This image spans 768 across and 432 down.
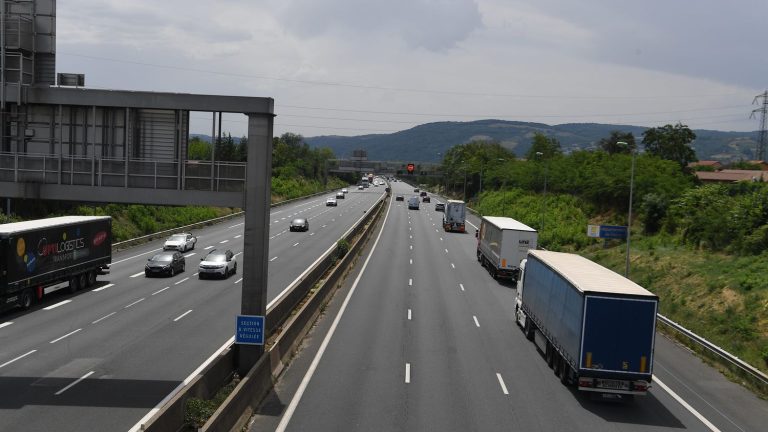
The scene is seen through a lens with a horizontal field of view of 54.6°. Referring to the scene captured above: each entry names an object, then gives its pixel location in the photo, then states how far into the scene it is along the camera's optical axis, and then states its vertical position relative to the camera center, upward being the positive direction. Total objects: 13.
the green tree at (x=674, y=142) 126.19 +5.00
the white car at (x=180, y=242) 55.75 -7.27
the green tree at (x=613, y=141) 152.11 +6.15
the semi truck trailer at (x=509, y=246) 44.72 -5.03
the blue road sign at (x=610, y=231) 45.69 -3.89
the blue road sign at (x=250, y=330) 21.45 -5.16
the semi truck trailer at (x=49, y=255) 31.28 -5.45
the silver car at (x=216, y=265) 43.34 -6.86
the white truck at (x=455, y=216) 81.50 -6.10
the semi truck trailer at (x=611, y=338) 20.64 -4.73
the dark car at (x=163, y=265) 43.41 -6.99
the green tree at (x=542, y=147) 147.55 +3.87
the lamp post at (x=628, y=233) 34.74 -3.40
